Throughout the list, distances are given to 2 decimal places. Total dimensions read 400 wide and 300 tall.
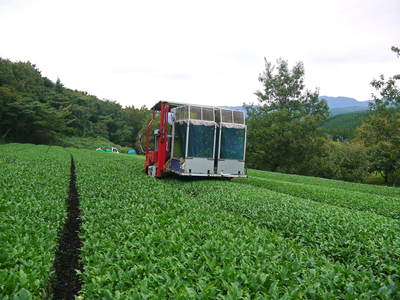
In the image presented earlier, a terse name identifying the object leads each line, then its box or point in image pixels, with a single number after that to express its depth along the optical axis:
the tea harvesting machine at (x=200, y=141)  14.12
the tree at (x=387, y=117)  20.34
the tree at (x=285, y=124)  40.34
